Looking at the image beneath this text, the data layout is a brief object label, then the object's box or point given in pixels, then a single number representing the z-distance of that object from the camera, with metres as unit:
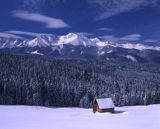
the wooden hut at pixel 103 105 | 51.84
